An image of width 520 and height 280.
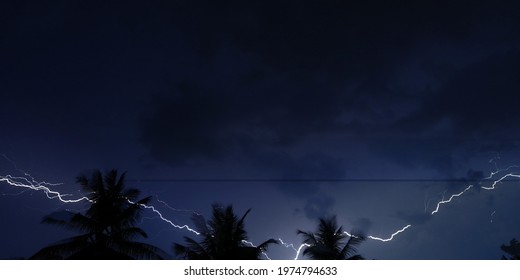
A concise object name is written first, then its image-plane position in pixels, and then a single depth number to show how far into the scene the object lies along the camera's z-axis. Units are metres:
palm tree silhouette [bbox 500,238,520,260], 48.78
